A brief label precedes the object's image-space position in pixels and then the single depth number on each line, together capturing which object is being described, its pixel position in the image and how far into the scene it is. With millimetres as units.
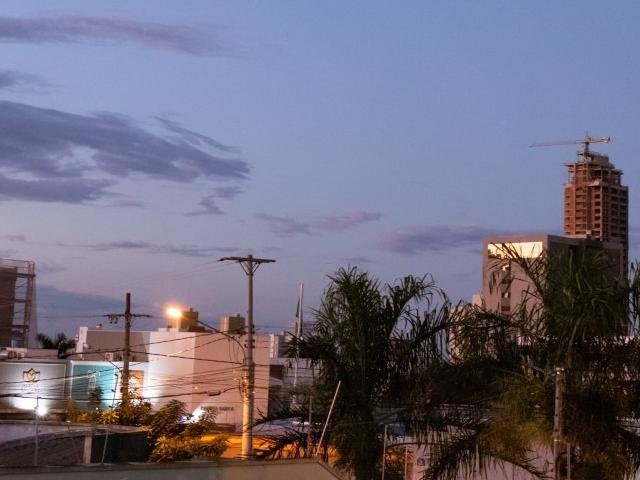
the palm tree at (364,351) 20391
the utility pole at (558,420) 17328
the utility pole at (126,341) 47062
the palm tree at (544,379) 18359
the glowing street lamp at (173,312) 53594
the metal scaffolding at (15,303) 99062
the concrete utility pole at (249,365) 36838
